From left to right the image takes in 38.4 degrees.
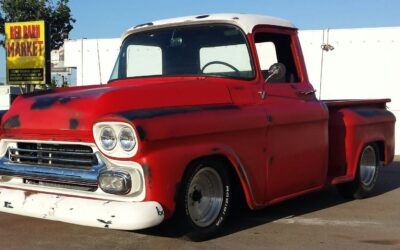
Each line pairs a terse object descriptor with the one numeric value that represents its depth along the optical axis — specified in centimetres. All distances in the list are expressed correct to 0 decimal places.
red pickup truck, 441
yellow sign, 1698
